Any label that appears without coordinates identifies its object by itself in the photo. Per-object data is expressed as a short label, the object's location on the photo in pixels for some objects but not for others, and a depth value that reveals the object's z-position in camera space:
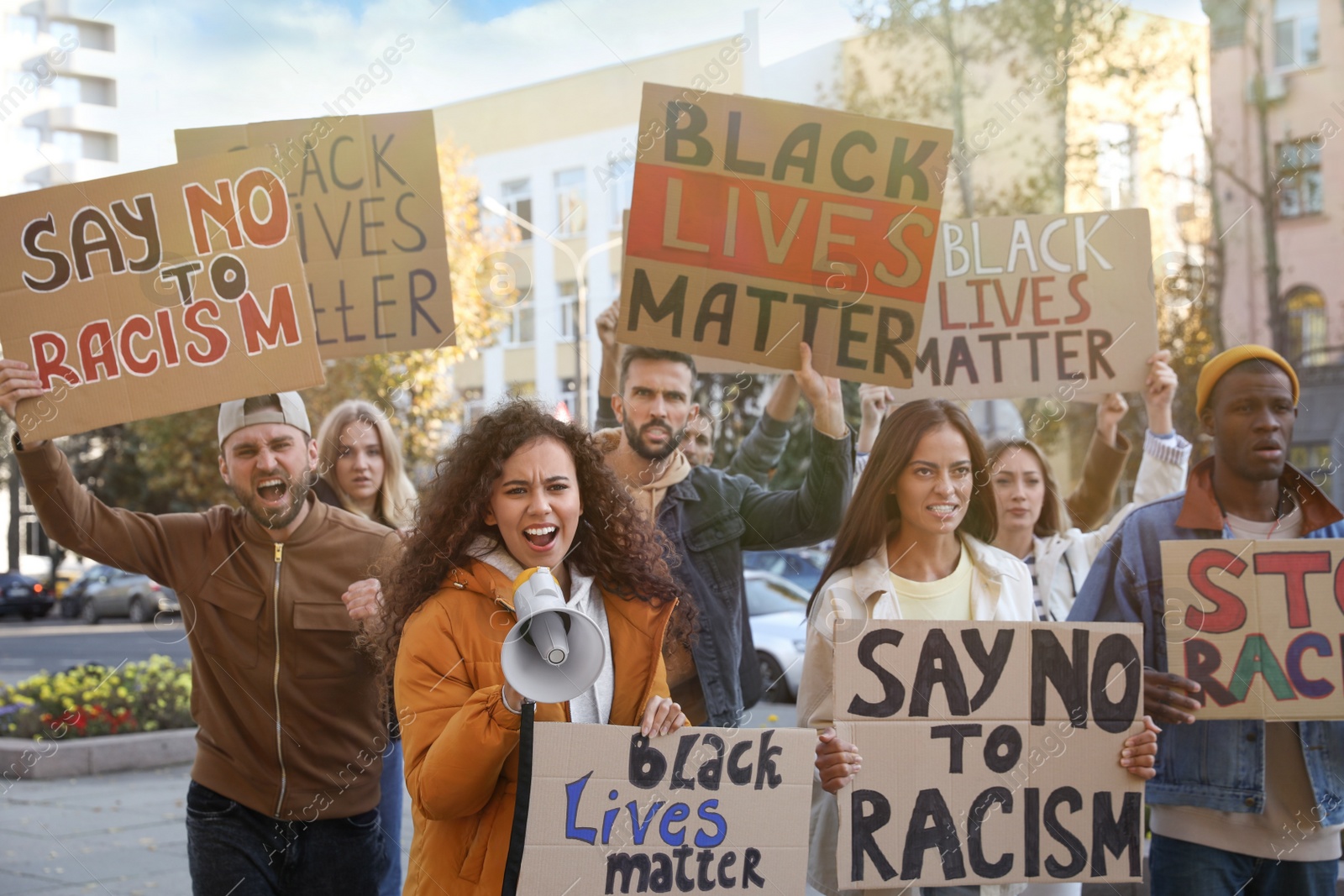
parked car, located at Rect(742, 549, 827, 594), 15.60
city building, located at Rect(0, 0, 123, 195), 30.30
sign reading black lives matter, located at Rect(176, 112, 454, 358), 4.39
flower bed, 8.67
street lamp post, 22.12
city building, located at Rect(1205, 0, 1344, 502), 19.69
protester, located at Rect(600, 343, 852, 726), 3.58
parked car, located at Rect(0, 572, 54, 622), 30.11
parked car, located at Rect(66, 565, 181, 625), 26.67
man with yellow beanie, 3.24
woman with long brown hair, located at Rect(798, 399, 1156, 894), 3.23
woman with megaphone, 2.42
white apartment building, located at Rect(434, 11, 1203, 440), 27.16
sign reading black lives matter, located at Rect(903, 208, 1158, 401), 4.32
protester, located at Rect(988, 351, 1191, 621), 4.16
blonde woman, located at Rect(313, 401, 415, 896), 4.64
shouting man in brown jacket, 3.36
